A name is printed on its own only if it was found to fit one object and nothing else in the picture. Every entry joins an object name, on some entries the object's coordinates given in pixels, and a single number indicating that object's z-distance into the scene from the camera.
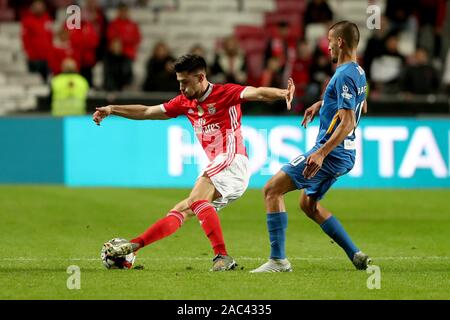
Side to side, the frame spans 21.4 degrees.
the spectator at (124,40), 22.64
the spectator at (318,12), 24.19
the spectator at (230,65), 22.28
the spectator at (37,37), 22.91
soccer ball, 9.96
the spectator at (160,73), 22.03
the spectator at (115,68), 22.34
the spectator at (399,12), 25.14
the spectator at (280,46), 22.58
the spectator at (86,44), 22.52
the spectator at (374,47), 22.89
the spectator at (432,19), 24.80
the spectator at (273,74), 21.64
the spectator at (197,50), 21.09
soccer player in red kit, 9.98
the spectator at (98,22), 23.14
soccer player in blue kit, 9.49
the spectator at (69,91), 19.86
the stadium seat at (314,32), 24.86
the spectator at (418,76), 22.19
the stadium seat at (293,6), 25.98
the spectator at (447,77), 23.05
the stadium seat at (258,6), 26.58
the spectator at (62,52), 22.41
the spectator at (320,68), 21.69
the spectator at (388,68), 22.98
